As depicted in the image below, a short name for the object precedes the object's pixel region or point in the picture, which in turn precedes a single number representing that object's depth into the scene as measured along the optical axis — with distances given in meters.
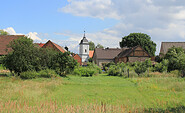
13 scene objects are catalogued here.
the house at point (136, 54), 62.66
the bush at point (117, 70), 31.73
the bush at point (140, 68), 28.92
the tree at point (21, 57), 23.27
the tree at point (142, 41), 73.78
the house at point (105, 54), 78.19
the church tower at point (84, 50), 108.68
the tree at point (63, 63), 26.05
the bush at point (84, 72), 30.39
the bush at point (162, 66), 29.91
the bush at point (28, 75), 21.77
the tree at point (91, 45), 136.00
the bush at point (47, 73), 23.20
